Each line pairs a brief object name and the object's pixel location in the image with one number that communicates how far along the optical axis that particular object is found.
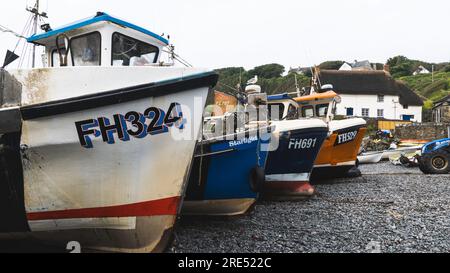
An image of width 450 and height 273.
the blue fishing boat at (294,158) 8.68
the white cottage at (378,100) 43.44
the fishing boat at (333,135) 11.02
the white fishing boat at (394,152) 19.29
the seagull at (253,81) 8.60
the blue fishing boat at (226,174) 6.15
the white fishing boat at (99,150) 3.98
